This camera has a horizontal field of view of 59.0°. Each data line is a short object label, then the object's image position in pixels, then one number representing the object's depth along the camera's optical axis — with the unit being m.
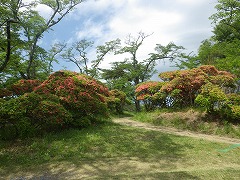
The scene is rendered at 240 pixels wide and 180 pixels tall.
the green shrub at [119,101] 19.61
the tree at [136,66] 24.41
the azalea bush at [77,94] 10.00
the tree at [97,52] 27.97
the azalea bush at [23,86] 11.26
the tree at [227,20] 17.25
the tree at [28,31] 10.20
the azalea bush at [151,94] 15.30
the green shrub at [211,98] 11.26
